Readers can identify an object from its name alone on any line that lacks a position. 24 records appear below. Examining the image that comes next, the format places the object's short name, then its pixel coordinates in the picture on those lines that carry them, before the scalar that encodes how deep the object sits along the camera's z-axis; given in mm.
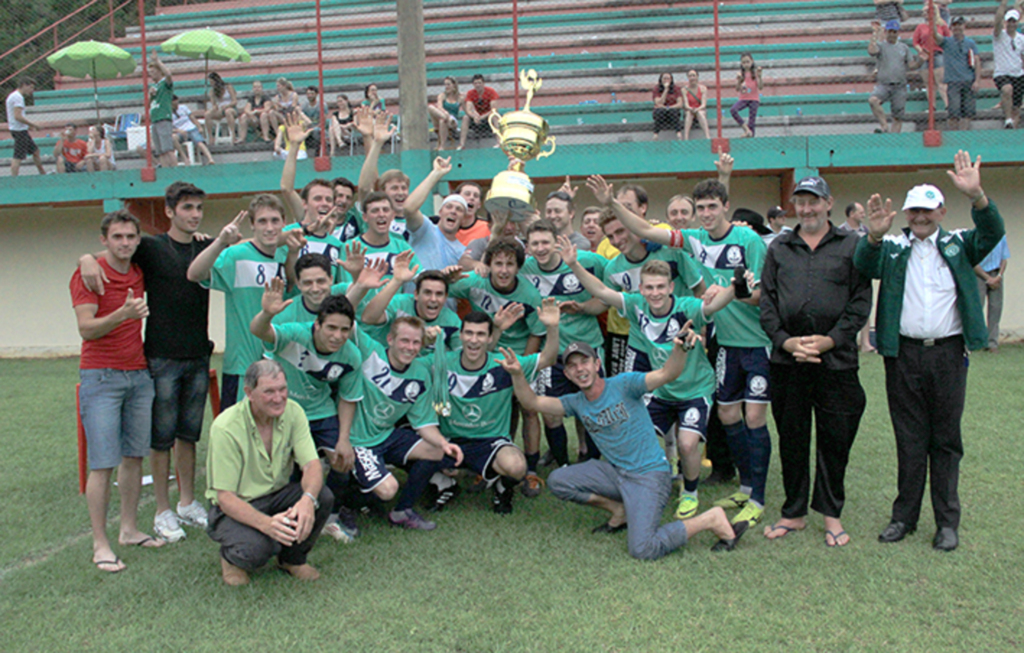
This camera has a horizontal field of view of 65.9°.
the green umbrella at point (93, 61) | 15148
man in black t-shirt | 4707
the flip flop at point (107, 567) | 4207
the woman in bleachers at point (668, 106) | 12125
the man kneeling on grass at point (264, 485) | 3838
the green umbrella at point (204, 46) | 14492
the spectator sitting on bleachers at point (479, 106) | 11961
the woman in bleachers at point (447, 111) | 11836
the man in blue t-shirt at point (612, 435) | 4508
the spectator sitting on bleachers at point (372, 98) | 13594
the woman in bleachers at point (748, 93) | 11891
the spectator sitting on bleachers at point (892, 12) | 15508
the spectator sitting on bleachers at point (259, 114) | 13641
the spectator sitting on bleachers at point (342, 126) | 12570
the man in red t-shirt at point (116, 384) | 4324
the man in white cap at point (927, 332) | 4055
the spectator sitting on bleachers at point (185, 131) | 13102
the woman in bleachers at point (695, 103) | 11742
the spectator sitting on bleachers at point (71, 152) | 13359
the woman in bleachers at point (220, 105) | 14125
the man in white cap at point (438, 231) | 5816
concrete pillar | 9734
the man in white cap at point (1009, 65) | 11023
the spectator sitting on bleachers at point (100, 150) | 13203
